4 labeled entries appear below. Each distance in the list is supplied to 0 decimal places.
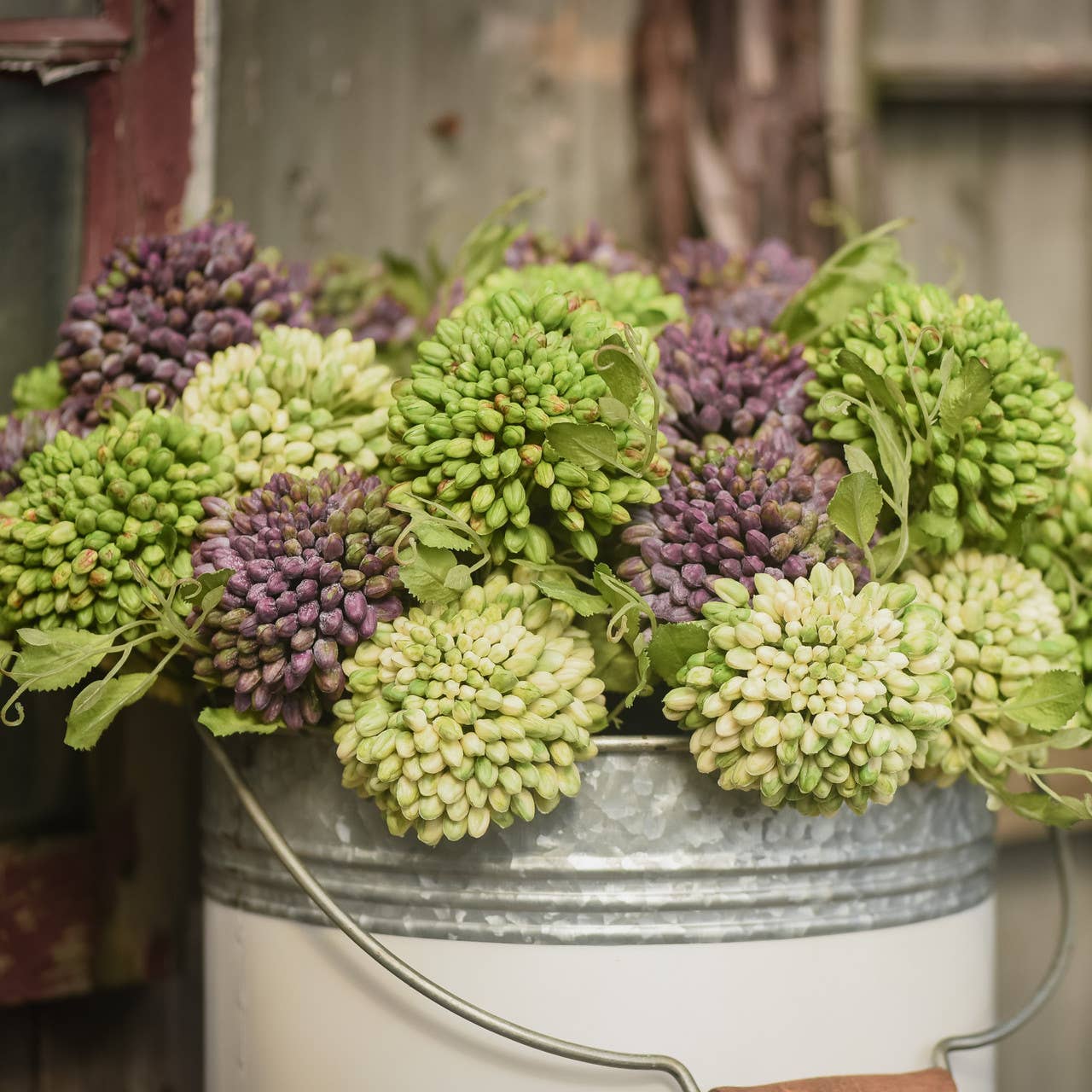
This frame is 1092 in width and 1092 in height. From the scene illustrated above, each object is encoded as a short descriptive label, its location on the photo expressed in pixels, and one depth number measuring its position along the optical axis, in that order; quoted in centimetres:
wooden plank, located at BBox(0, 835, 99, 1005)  127
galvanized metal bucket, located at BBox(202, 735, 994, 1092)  109
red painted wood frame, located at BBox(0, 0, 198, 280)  129
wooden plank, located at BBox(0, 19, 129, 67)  126
